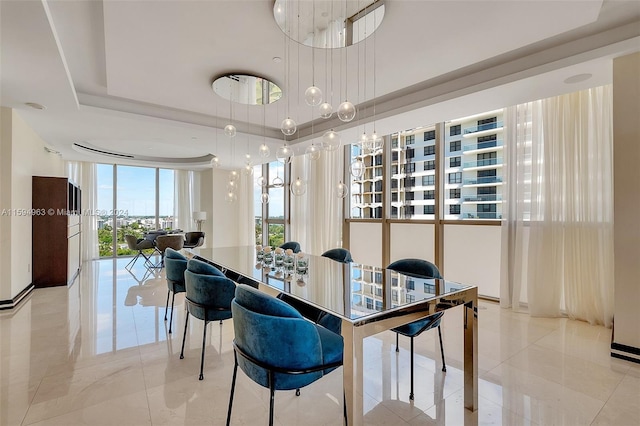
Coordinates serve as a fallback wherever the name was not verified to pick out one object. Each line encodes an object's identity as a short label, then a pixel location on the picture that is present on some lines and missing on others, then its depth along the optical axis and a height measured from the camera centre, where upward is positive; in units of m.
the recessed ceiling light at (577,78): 3.00 +1.39
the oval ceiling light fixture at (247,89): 3.50 +1.54
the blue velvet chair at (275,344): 1.45 -0.66
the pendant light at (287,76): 2.89 +1.62
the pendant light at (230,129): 3.63 +1.03
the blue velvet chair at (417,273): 2.21 -0.53
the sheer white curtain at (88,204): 8.29 +0.27
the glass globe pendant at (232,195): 5.06 +0.31
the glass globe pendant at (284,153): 3.46 +0.70
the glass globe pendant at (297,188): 3.90 +0.34
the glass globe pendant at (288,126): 2.90 +0.86
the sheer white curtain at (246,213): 9.30 +0.01
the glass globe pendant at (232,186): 4.87 +0.45
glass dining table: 1.48 -0.52
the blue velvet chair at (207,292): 2.35 -0.63
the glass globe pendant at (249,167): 4.42 +0.69
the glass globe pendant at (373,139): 3.01 +0.75
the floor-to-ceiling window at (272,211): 8.71 +0.07
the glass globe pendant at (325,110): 2.65 +0.93
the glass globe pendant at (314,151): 3.31 +0.71
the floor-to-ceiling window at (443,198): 4.63 +0.27
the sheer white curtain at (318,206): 6.91 +0.19
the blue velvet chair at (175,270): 3.02 -0.58
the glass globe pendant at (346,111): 2.52 +0.88
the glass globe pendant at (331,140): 3.02 +0.75
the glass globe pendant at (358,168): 3.28 +0.50
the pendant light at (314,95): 2.45 +0.99
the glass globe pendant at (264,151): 3.65 +0.77
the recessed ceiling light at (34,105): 3.87 +1.43
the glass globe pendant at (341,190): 3.64 +0.29
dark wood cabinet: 5.04 -0.31
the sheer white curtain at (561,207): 3.47 +0.08
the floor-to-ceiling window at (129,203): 8.84 +0.32
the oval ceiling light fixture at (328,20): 2.31 +1.59
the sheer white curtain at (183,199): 9.91 +0.48
